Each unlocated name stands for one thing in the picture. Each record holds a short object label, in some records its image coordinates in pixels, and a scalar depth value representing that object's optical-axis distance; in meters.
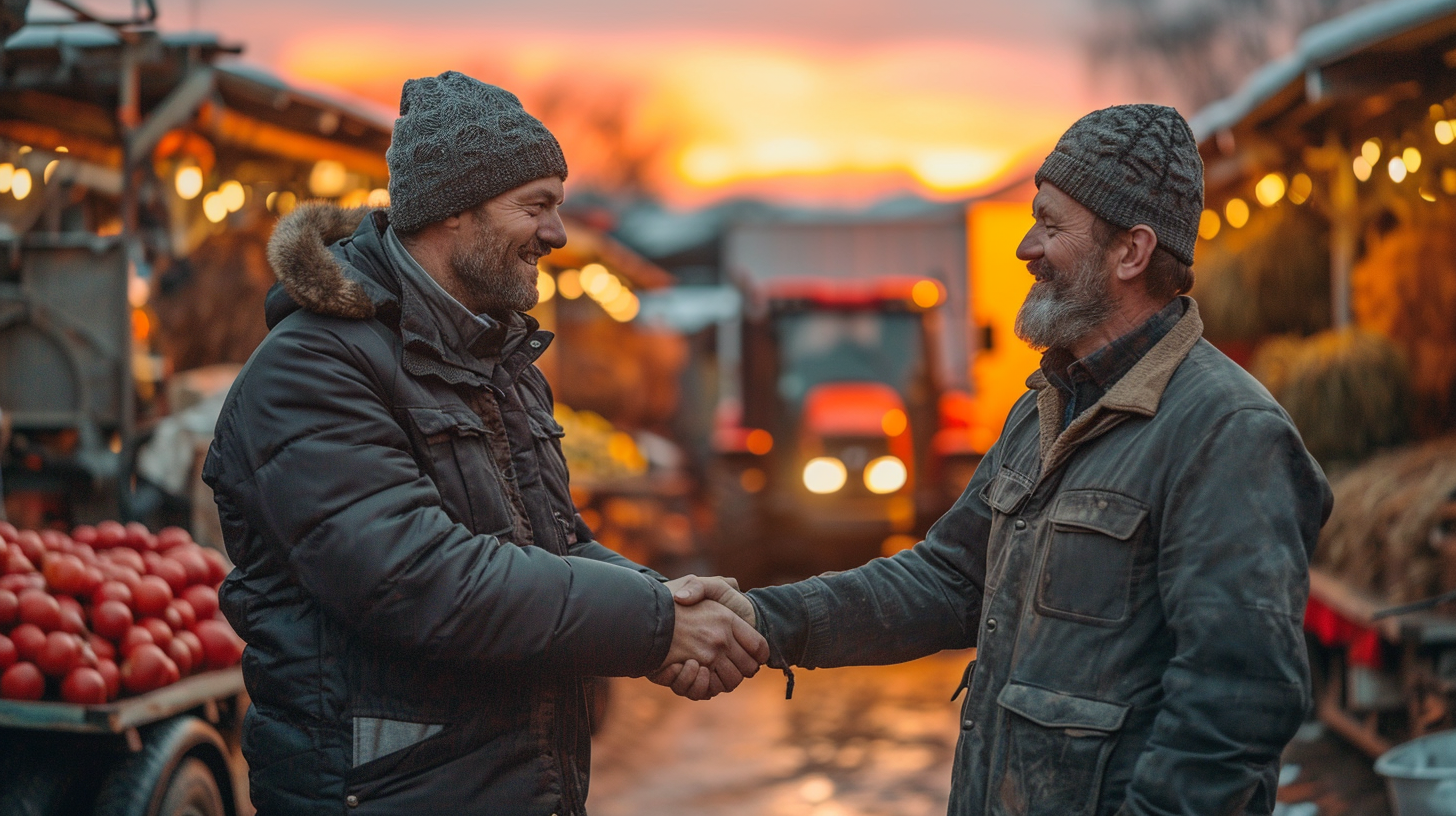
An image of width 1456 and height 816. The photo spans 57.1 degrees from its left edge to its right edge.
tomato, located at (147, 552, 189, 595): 4.99
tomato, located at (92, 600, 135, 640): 4.48
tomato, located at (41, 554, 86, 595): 4.56
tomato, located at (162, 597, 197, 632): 4.79
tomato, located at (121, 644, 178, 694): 4.44
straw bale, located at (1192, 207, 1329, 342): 9.67
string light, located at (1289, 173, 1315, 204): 9.89
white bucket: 4.28
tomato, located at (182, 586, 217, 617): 5.01
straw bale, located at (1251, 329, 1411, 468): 7.83
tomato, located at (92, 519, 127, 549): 5.18
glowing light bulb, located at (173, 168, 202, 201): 9.52
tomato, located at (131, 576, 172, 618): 4.71
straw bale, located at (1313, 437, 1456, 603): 6.16
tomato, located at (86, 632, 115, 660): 4.42
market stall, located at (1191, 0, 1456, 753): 6.30
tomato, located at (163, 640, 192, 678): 4.68
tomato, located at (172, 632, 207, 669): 4.78
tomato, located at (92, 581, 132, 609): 4.59
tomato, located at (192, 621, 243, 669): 4.93
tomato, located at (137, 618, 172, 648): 4.62
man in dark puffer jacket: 2.58
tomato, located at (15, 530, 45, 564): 4.61
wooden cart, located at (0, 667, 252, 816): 4.16
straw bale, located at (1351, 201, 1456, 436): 7.73
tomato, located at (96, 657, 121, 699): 4.35
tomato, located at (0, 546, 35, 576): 4.47
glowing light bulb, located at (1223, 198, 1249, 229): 11.64
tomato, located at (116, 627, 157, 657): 4.50
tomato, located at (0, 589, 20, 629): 4.29
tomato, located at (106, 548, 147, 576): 4.95
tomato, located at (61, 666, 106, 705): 4.23
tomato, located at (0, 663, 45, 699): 4.20
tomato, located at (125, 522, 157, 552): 5.25
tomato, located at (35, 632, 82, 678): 4.26
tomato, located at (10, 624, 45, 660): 4.26
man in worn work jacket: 2.34
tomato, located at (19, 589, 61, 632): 4.32
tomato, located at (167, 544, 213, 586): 5.14
